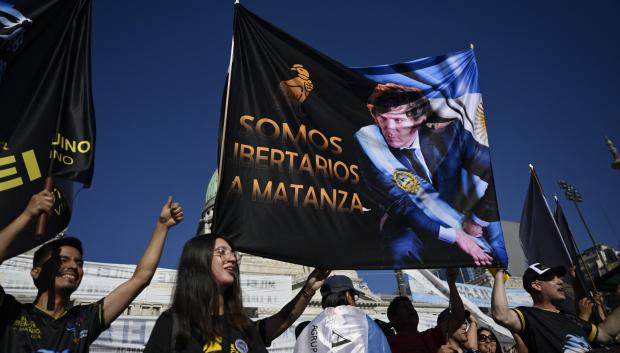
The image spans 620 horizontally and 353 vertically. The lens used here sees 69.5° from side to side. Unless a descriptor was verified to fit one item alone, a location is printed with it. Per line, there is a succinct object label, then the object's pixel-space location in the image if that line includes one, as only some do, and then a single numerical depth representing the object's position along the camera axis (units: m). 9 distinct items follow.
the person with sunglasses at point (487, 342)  6.00
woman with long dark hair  2.51
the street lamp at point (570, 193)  44.12
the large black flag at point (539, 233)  6.59
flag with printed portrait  3.89
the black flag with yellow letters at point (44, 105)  3.28
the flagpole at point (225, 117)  3.77
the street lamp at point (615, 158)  27.02
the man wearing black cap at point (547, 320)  3.71
